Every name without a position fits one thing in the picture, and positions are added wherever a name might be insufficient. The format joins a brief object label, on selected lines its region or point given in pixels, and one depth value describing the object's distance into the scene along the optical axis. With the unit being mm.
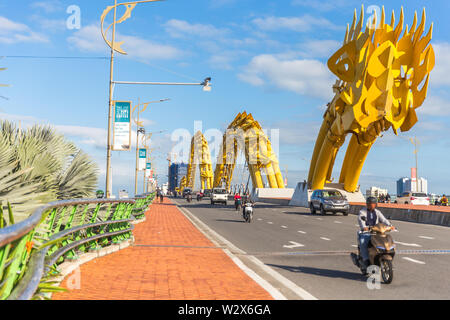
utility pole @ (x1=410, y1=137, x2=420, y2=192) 69031
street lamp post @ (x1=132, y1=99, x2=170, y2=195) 43156
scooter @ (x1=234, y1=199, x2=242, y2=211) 38447
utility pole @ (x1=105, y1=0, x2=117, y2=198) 19500
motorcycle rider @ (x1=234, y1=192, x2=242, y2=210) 38672
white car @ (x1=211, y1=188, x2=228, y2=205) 54938
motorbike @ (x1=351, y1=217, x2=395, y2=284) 8219
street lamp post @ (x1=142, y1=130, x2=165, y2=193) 59456
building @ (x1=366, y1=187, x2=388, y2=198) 69000
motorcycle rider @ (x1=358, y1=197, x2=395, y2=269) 8816
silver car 32219
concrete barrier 24531
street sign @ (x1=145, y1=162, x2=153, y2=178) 63300
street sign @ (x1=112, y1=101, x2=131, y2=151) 19859
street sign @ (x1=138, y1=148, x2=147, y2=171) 44694
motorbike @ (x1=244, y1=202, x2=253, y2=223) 24875
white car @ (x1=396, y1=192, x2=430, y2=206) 50806
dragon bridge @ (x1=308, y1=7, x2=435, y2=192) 33875
